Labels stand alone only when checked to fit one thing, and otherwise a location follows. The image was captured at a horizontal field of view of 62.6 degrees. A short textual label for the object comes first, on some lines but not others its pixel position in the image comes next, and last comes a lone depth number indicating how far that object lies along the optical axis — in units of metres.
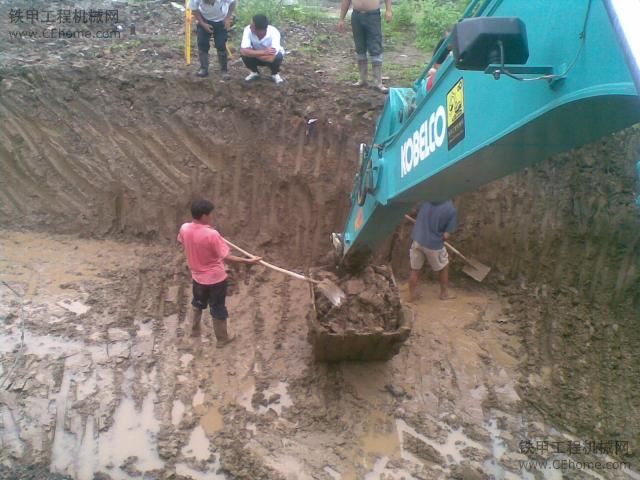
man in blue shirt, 5.33
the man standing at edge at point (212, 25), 6.57
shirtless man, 6.45
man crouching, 6.60
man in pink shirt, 4.36
